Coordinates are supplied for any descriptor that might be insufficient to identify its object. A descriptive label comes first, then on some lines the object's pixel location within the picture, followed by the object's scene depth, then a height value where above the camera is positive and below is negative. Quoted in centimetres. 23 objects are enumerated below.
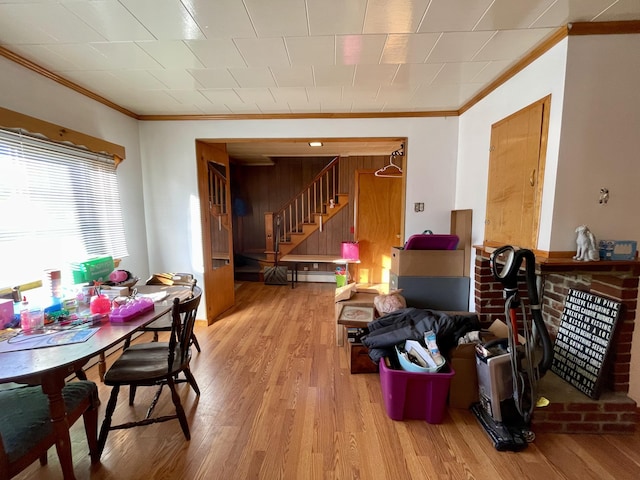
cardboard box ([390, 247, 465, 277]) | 273 -47
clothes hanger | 382 +62
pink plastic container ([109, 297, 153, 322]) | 155 -54
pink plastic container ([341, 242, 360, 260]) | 441 -55
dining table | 111 -60
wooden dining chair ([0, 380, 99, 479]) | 111 -91
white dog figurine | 161 -18
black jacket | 202 -85
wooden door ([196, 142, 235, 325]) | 333 -15
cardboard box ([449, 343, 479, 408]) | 190 -112
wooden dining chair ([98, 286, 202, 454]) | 159 -91
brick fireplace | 165 -109
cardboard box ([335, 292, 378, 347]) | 273 -86
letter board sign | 169 -81
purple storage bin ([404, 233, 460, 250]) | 267 -26
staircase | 532 -1
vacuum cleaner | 155 -91
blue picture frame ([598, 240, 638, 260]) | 162 -20
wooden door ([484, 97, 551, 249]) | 180 +27
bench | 500 -79
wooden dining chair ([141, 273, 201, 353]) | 252 -60
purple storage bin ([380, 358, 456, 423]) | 177 -115
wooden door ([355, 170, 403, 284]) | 440 -1
